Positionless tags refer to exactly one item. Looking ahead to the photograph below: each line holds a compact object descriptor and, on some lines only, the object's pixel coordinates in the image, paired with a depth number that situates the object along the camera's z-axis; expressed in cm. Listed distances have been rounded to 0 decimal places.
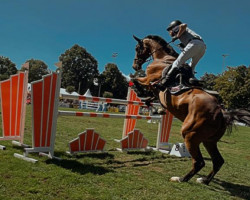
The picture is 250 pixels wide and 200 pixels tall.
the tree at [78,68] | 6069
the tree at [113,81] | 6284
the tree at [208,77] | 7112
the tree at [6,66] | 6228
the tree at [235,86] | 4200
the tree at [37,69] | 6618
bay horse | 419
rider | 481
